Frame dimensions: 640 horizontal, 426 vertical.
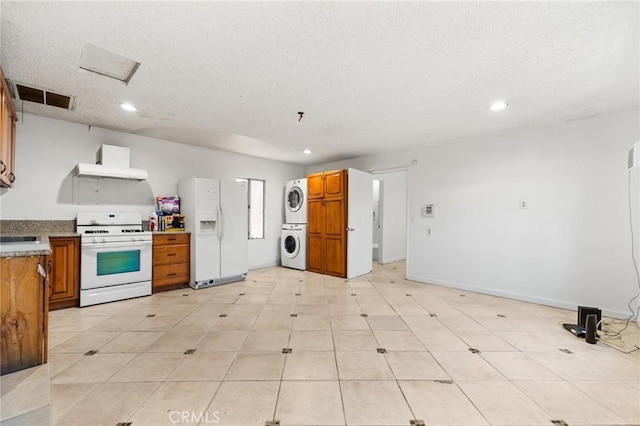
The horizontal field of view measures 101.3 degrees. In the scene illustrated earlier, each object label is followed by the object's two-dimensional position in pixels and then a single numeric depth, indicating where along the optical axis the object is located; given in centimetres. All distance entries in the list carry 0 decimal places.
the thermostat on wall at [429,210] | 492
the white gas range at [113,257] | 356
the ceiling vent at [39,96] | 281
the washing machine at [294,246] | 596
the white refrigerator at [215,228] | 449
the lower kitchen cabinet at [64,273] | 336
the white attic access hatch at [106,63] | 222
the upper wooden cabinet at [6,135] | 250
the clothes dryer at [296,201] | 602
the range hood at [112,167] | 375
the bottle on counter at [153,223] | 444
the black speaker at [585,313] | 290
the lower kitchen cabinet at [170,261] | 422
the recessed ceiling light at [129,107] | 323
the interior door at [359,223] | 525
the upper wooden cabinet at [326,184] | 527
